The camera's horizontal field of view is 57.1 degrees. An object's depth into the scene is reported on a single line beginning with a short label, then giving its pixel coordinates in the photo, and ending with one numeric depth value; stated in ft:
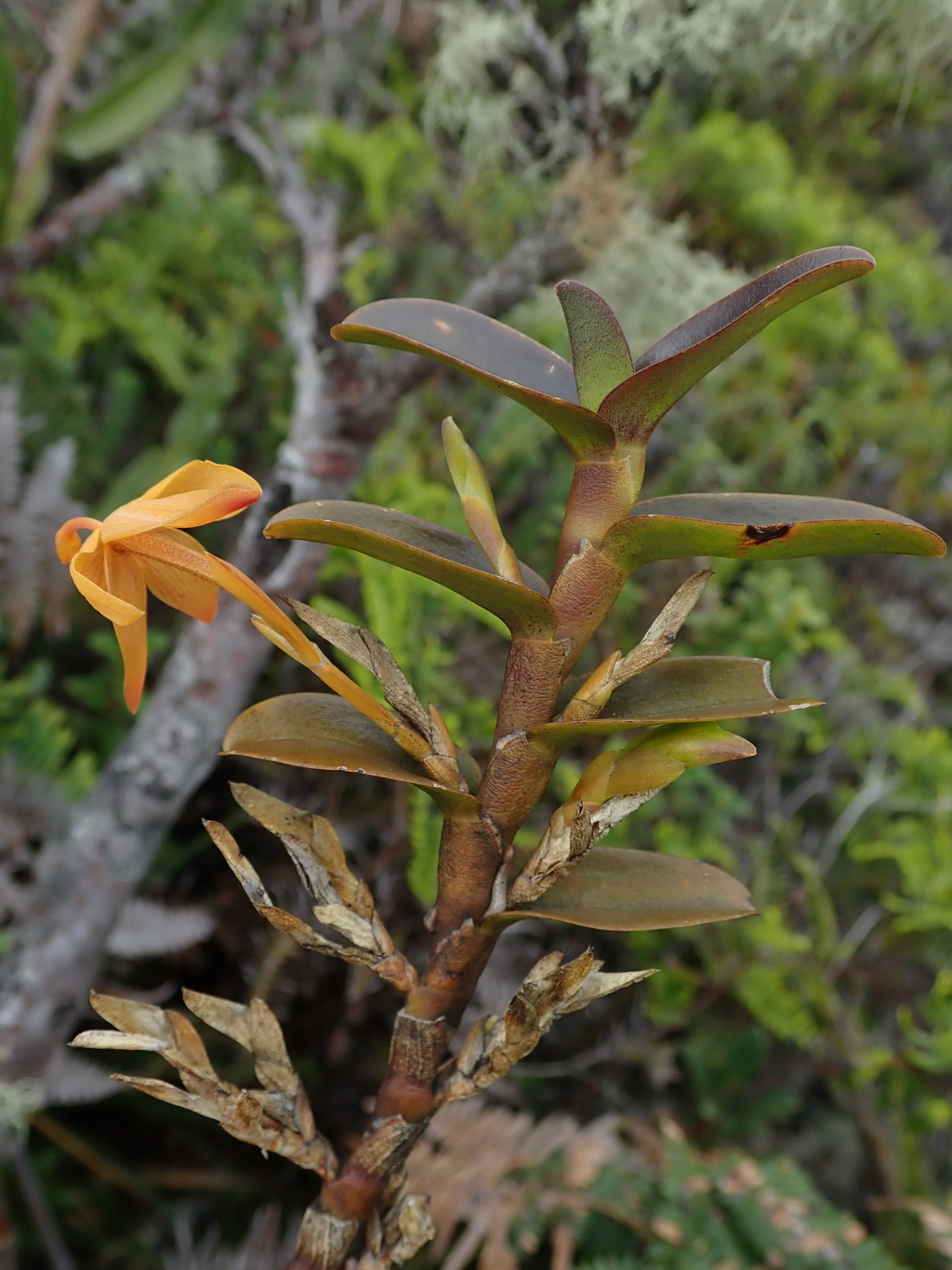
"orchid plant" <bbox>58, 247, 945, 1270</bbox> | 0.88
